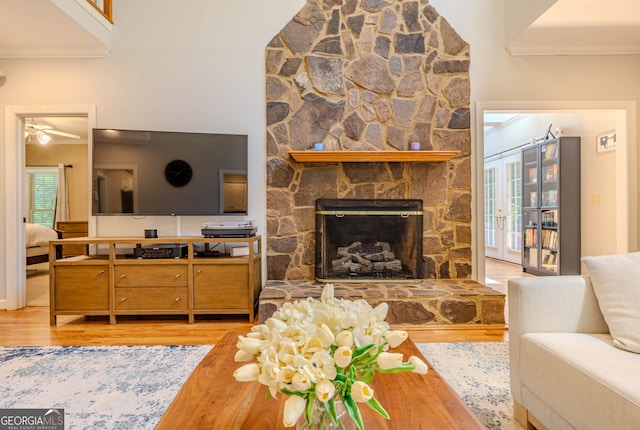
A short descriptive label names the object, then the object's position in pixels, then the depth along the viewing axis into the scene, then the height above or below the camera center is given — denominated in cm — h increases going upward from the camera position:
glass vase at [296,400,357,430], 74 -43
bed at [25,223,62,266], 526 -42
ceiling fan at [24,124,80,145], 598 +140
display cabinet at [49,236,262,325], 302 -58
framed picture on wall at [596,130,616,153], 390 +77
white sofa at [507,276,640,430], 109 -51
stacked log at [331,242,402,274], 350 -46
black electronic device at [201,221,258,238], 312 -14
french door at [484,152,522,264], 626 +8
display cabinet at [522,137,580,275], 444 +6
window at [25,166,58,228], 753 +40
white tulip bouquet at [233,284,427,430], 66 -28
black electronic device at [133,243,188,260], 308 -33
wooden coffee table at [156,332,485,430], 91 -53
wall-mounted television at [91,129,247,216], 319 +36
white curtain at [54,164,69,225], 739 +31
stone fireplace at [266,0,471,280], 349 +93
